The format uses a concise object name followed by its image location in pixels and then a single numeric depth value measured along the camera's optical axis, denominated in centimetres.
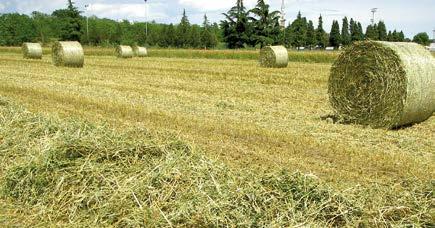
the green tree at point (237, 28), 7219
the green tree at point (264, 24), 7119
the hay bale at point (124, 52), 4284
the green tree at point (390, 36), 10388
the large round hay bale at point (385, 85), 954
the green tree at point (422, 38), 11828
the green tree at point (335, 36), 10519
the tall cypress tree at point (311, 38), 9462
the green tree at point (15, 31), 9281
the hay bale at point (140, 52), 4944
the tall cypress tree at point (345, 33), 10579
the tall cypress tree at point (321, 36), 9962
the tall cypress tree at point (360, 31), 10535
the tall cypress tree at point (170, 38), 8412
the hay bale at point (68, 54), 2622
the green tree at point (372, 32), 10027
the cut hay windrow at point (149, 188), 445
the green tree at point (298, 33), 9162
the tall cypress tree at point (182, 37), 8244
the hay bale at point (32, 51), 3641
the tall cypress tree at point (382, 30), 10546
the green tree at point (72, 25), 7969
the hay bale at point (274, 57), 2797
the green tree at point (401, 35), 11627
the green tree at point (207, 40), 8038
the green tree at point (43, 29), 9709
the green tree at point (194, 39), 8119
